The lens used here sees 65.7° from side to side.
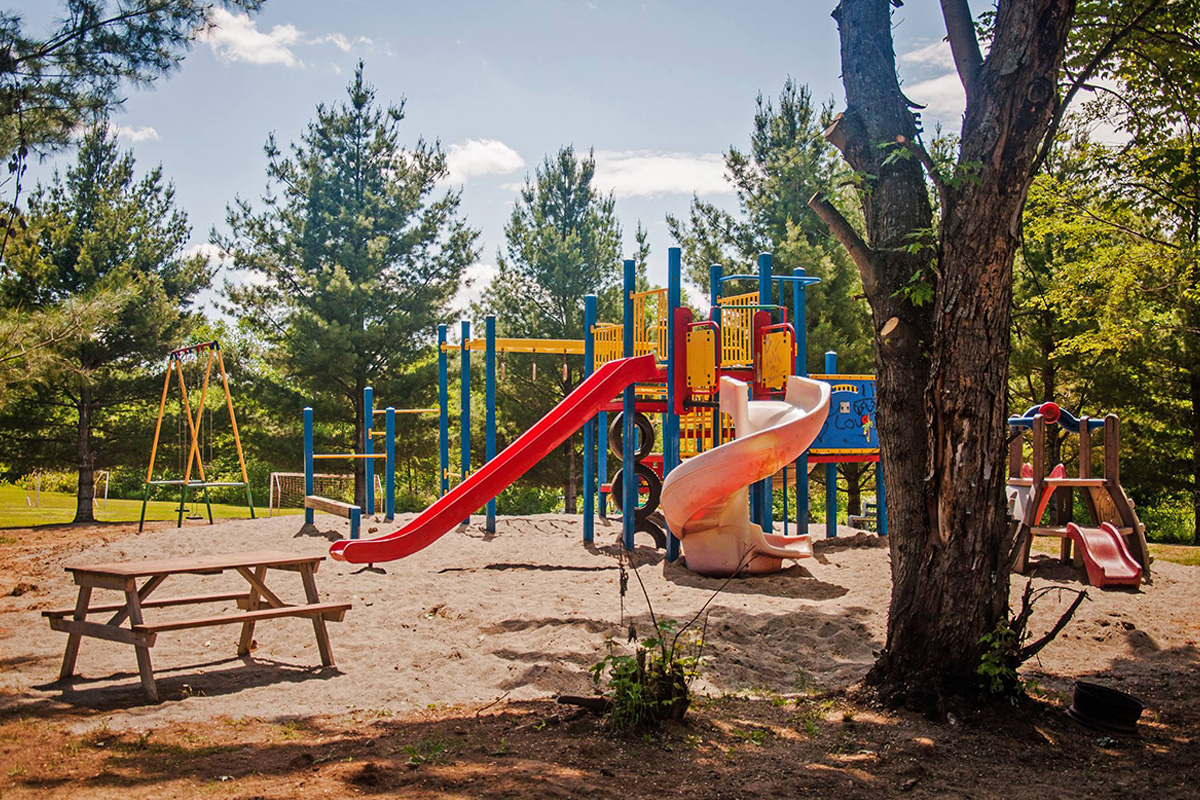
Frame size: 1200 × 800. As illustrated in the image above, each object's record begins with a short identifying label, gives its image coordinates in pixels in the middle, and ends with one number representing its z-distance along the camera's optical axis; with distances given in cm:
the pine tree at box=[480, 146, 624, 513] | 2356
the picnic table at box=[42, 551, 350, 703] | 523
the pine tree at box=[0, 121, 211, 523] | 1973
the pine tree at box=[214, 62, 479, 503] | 2288
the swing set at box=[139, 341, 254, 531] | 1341
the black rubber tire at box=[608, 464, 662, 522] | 1140
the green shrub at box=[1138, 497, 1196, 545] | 1941
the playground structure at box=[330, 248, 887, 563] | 920
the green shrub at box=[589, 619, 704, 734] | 403
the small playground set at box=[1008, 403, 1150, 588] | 859
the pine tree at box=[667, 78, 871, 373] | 2108
